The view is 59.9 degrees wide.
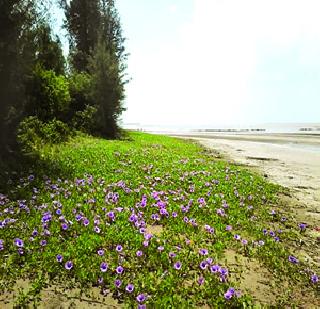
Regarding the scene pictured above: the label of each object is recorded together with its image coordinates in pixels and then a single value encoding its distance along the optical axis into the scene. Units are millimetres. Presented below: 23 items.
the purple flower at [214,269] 4193
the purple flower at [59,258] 4107
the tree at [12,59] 9515
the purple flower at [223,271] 4143
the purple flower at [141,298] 3511
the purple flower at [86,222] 5167
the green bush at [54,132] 14655
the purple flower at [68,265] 3994
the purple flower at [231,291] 3745
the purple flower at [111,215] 5514
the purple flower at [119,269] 3950
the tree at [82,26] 33337
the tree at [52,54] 20342
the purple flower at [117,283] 3758
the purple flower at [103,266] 3986
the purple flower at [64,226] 4947
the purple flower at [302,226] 6119
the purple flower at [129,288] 3684
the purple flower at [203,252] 4549
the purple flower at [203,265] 4249
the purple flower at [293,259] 4638
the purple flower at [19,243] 4297
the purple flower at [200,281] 3986
